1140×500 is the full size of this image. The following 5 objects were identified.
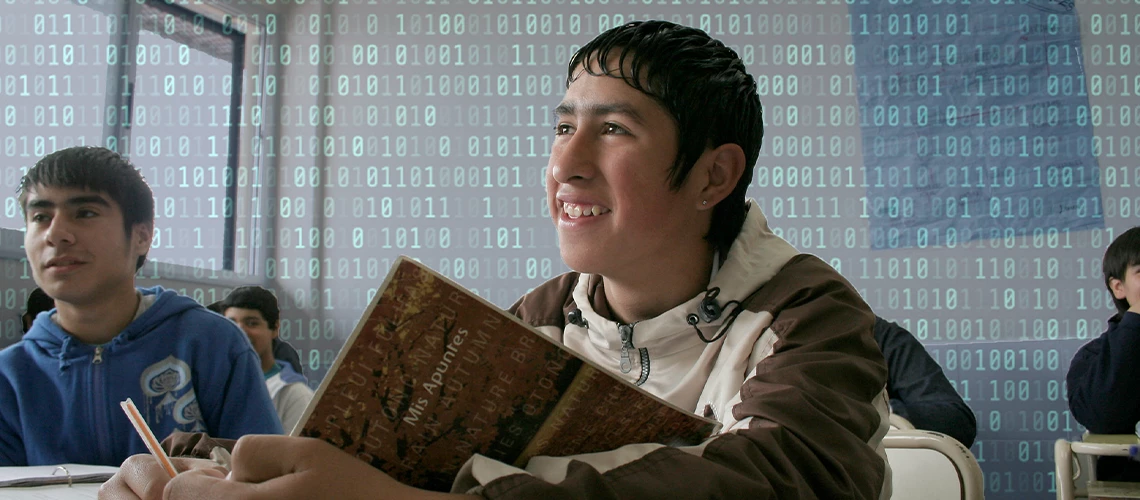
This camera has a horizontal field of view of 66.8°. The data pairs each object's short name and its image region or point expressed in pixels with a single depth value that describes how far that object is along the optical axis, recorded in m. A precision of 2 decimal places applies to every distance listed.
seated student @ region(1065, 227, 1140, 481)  2.14
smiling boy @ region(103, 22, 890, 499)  0.62
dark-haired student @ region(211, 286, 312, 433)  2.62
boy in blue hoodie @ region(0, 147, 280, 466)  1.41
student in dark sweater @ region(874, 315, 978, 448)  2.26
